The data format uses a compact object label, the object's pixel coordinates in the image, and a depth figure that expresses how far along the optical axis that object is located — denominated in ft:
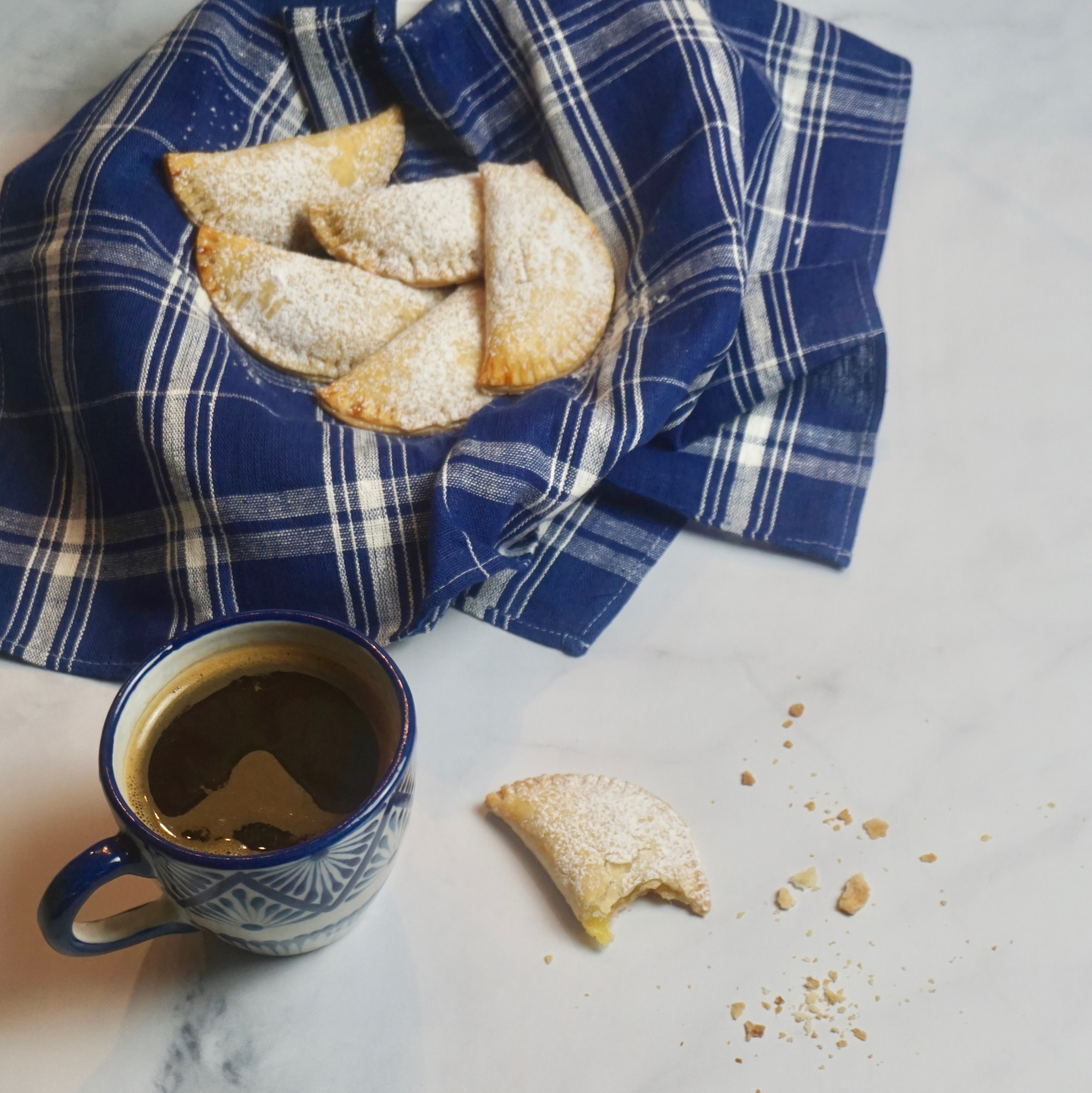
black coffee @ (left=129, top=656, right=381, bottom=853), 2.25
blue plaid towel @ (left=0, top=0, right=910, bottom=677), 2.97
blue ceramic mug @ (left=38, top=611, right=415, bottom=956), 2.07
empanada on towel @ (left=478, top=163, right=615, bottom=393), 3.20
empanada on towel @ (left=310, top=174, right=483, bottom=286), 3.40
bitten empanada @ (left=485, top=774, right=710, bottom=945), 2.52
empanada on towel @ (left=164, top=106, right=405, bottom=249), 3.38
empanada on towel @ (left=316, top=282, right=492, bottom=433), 3.17
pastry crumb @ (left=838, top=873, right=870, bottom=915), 2.60
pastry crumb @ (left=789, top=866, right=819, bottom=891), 2.64
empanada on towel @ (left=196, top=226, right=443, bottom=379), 3.31
